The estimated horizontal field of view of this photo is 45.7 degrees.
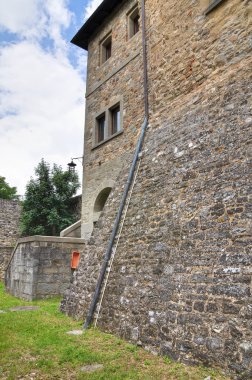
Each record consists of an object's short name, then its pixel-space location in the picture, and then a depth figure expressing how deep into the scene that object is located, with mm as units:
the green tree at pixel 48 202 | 15884
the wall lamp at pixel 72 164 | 13320
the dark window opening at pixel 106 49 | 10906
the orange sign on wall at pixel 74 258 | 8609
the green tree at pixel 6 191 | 29617
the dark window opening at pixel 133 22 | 9646
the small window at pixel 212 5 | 6391
